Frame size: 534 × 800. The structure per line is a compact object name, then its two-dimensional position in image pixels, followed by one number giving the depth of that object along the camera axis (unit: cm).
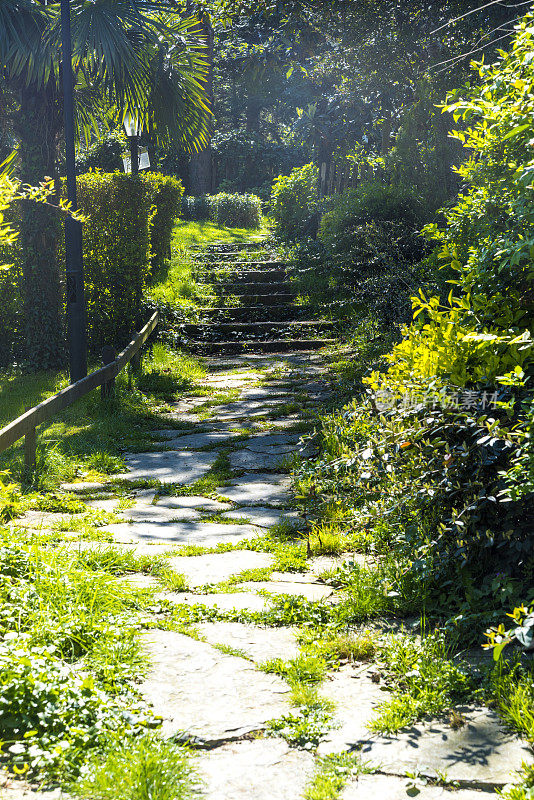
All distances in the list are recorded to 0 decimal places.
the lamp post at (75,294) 859
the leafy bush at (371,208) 1145
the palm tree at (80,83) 923
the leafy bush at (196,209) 2494
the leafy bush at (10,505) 463
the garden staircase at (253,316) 1177
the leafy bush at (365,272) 952
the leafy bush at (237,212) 2373
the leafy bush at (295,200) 1680
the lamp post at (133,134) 1196
